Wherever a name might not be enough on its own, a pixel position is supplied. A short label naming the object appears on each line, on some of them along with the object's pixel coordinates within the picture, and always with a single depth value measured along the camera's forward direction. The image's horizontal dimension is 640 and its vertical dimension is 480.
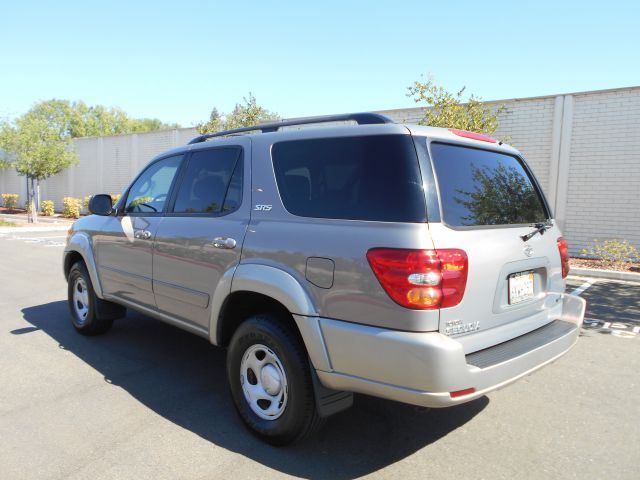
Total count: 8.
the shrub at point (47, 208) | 25.05
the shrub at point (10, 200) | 29.17
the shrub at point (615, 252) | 10.88
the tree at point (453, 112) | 10.90
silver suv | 2.37
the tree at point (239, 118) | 16.55
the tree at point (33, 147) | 21.27
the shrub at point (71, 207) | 23.73
